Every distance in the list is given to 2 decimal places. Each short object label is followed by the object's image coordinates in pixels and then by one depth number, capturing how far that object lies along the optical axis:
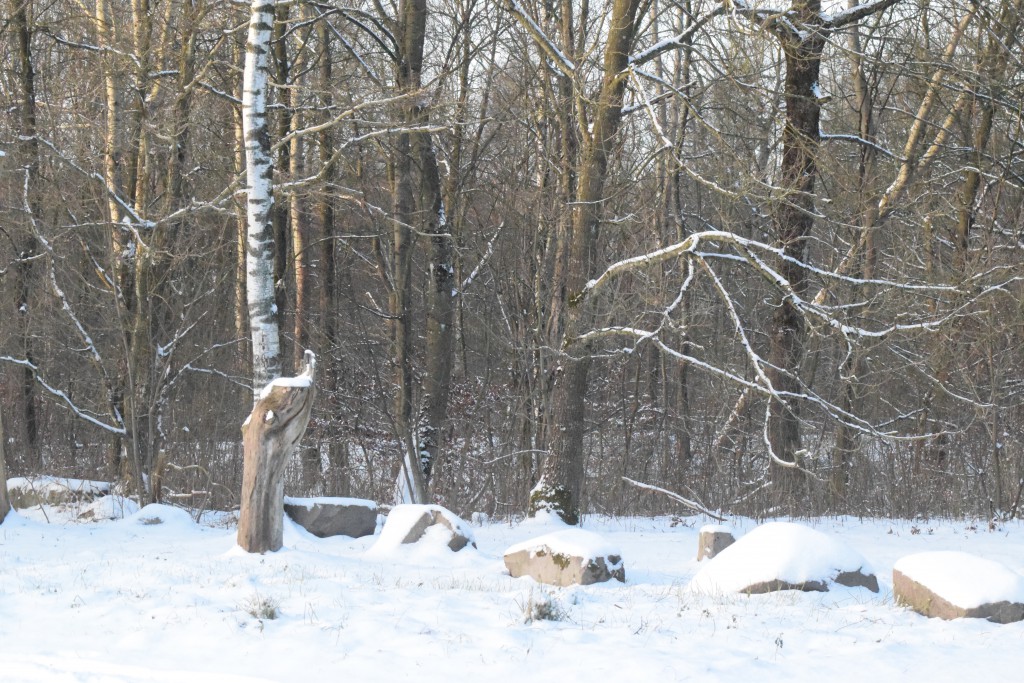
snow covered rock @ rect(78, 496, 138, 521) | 21.16
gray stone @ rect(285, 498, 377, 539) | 18.92
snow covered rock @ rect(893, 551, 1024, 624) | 12.84
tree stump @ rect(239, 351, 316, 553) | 15.05
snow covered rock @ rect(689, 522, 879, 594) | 14.36
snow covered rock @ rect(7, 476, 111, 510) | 22.22
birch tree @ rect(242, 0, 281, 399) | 18.92
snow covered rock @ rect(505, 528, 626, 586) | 14.71
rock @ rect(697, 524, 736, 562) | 18.52
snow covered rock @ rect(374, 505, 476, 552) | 17.17
